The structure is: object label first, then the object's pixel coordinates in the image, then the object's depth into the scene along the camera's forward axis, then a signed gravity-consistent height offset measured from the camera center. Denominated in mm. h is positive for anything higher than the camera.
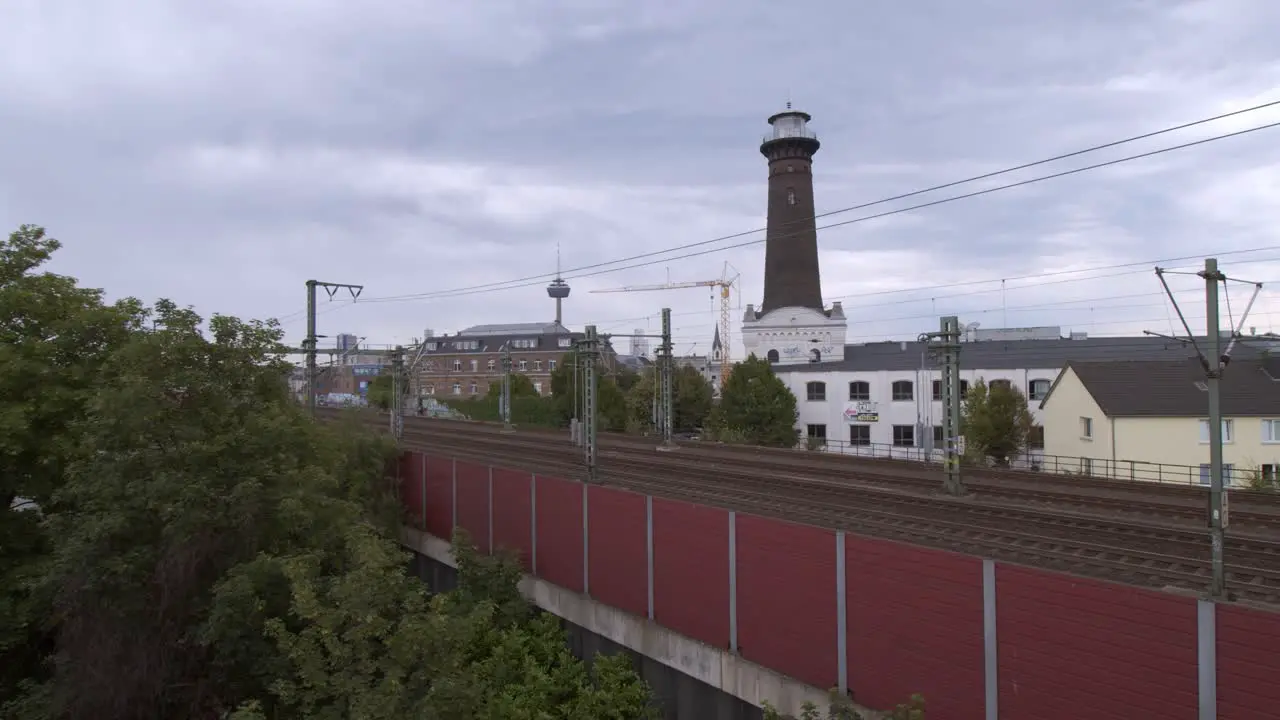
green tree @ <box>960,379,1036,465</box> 42312 -3292
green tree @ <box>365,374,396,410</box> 94938 -2487
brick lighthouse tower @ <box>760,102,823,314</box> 69062 +11536
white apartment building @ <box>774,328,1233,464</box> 54688 -1085
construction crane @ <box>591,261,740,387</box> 109938 +10179
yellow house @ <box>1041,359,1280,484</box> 35125 -2548
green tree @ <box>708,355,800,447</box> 52688 -2825
